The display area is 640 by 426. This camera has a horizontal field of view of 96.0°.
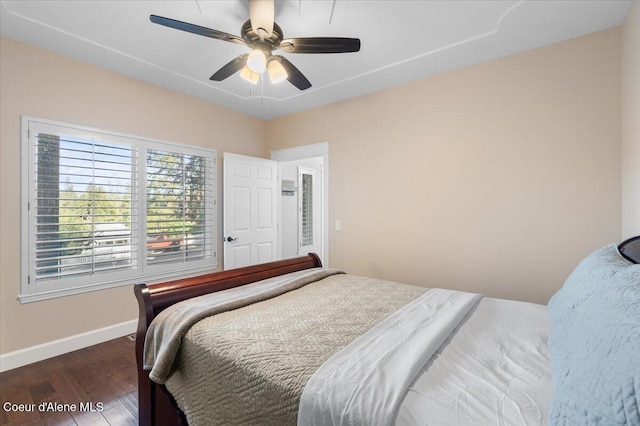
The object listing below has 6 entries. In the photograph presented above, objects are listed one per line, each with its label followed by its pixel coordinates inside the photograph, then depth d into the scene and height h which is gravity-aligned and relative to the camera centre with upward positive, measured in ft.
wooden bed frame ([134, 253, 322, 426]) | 4.92 -1.86
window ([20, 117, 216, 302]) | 8.16 +0.22
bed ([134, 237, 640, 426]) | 2.41 -1.76
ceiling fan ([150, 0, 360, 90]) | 5.55 +3.60
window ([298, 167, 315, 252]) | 17.92 +0.48
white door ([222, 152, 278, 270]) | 12.10 +0.24
